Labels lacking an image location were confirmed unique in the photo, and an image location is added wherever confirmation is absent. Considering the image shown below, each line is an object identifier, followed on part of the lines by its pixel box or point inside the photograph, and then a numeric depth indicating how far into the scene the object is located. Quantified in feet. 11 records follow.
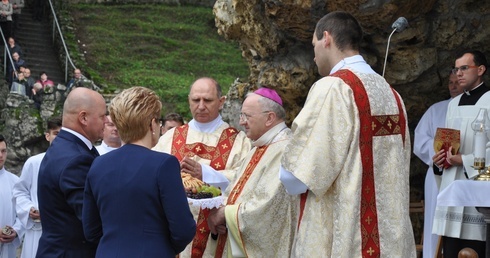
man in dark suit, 17.63
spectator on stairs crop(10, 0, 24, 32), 96.89
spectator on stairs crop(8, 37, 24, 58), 84.33
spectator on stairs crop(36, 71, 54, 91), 78.75
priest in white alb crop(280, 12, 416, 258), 17.84
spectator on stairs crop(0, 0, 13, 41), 89.97
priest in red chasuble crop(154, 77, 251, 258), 23.59
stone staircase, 90.53
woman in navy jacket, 15.87
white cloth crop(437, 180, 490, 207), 23.08
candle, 24.38
